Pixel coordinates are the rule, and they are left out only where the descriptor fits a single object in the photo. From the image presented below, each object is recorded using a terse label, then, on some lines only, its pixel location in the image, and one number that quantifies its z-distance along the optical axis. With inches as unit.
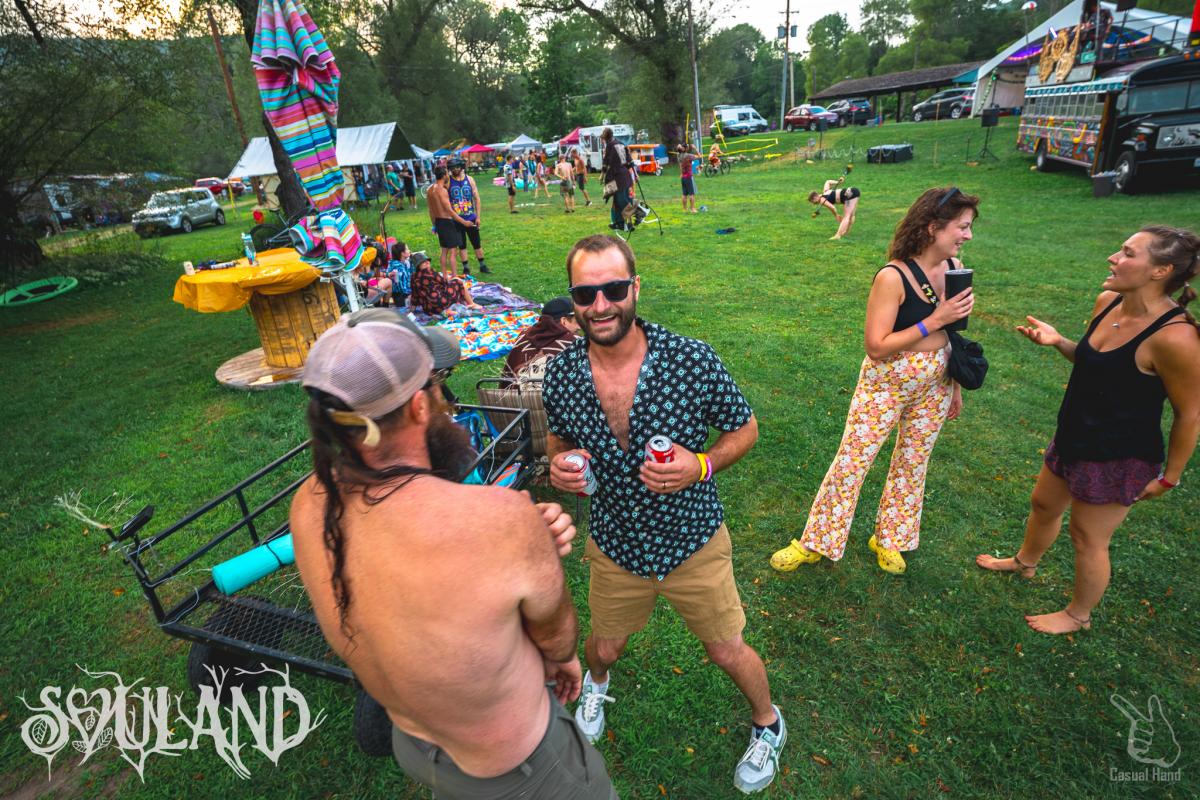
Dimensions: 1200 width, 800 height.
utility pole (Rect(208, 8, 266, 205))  819.5
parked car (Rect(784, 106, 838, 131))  1561.3
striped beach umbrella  202.1
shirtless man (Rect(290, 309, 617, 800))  49.1
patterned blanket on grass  297.0
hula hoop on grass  501.0
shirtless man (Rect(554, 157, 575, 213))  737.6
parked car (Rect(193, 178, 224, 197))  1668.1
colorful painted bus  470.0
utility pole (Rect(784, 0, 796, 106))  1535.4
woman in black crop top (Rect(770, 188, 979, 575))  115.6
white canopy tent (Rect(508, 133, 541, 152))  1552.7
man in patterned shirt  83.7
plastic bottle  264.4
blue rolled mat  105.6
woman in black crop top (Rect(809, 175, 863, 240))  452.4
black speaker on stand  773.8
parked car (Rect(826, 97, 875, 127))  1579.7
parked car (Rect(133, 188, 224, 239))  949.2
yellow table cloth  241.9
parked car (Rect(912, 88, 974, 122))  1314.0
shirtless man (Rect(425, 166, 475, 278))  401.7
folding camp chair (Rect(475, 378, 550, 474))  164.4
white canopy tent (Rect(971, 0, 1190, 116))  743.1
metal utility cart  101.3
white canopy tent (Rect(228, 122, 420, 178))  948.0
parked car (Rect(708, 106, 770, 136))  1585.9
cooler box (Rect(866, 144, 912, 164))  856.9
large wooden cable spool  275.0
